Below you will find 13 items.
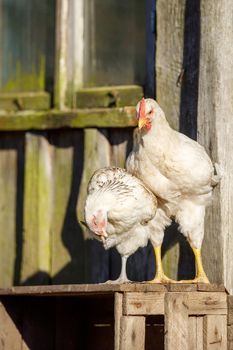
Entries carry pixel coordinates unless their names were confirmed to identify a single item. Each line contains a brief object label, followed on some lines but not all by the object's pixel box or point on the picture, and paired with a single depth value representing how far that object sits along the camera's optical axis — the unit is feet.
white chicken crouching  30.40
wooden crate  28.27
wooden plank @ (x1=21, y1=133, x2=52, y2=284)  35.62
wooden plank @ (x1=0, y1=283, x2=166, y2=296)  28.39
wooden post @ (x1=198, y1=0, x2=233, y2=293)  30.70
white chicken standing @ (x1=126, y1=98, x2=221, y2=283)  30.11
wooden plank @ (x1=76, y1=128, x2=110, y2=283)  34.71
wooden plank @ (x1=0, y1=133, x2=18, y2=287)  36.47
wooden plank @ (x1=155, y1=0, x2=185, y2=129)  33.06
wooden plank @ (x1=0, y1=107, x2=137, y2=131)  34.22
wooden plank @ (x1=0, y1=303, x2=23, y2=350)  32.23
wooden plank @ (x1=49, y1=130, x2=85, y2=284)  35.31
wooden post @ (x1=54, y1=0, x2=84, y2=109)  35.86
